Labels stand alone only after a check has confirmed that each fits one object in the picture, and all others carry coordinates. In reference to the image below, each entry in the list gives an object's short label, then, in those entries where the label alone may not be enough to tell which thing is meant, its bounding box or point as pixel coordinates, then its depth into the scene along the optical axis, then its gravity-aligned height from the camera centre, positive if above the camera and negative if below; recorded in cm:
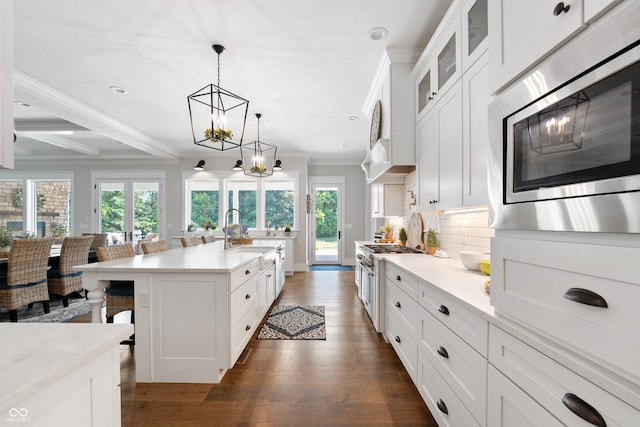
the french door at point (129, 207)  664 +27
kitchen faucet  314 -34
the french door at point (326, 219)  711 -6
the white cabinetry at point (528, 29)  67 +56
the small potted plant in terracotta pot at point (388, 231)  422 -24
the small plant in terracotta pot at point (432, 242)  269 -26
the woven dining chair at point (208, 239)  450 -39
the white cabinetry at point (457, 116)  156 +71
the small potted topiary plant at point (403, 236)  363 -27
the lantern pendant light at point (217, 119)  244 +164
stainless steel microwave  57 +17
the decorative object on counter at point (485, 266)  167 -32
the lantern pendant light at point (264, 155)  607 +150
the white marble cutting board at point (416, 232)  316 -19
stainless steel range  271 -67
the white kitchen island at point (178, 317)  194 -74
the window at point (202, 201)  673 +42
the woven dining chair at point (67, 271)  353 -73
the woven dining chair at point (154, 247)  285 -35
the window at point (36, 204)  646 +34
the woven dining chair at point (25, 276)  294 -68
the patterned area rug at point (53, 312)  316 -122
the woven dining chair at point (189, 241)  368 -36
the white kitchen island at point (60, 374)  49 -32
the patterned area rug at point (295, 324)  275 -124
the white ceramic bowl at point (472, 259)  177 -29
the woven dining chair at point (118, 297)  223 -68
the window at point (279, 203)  668 +36
